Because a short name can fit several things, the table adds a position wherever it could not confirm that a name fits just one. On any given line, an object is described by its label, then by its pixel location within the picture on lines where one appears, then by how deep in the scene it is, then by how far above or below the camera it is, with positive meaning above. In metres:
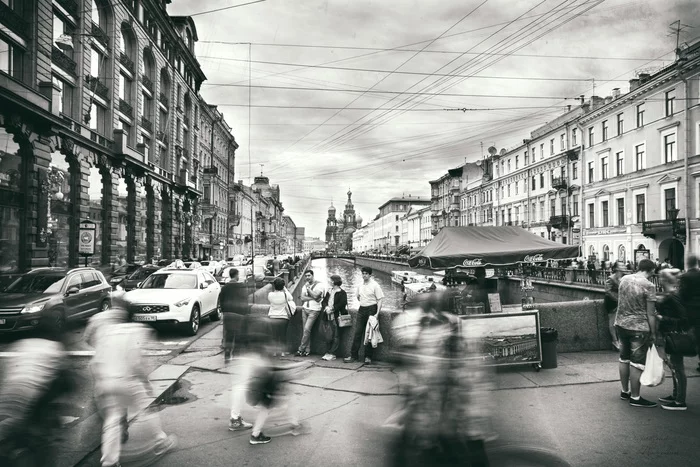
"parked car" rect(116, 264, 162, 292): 19.77 -1.13
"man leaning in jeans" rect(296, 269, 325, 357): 9.62 -1.24
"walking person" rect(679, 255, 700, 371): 6.78 -0.70
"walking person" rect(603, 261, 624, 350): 9.43 -1.04
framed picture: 8.44 -1.60
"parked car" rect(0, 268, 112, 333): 10.98 -1.13
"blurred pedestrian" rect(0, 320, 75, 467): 3.57 -1.12
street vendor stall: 8.51 -0.33
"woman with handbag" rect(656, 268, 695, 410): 6.08 -1.18
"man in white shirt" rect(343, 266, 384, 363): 9.09 -1.12
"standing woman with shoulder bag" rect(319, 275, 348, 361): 9.46 -1.24
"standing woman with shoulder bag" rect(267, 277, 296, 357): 8.58 -1.00
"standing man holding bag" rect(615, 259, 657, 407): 6.32 -1.02
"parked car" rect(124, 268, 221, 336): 12.04 -1.25
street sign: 21.14 +0.49
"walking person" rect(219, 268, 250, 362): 6.39 -0.80
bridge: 174.64 -2.21
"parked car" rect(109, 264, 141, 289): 24.58 -1.10
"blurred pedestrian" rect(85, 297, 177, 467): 4.39 -1.10
